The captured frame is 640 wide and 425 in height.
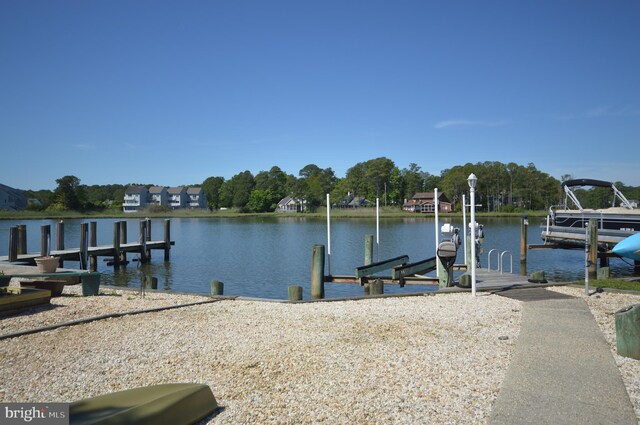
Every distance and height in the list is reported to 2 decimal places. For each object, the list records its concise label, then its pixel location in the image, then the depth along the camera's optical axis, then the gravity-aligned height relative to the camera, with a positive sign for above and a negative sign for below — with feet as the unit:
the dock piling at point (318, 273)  46.57 -6.28
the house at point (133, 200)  435.53 +11.25
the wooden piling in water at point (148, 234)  97.59 -5.24
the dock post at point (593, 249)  60.19 -5.11
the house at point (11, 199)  317.22 +9.58
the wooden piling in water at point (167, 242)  101.09 -6.85
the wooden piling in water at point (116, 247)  88.63 -6.84
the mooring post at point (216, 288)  43.96 -7.35
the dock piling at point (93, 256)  82.33 -8.03
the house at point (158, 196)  453.99 +15.68
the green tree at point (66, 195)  327.47 +12.14
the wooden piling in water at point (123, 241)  92.43 -6.32
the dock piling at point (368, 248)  62.95 -5.06
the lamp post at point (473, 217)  36.87 -0.48
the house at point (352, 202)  378.53 +7.88
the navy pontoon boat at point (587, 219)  79.36 -2.12
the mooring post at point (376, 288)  44.09 -7.37
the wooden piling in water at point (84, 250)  79.20 -6.74
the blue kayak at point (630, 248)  34.86 -2.83
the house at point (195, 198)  475.72 +14.26
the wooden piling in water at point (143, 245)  95.64 -6.97
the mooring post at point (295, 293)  40.19 -7.19
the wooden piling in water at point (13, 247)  67.67 -5.16
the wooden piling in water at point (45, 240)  73.20 -4.48
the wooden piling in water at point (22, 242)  74.38 -4.98
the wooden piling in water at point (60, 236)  82.02 -4.32
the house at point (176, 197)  463.01 +14.84
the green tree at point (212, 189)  484.87 +24.13
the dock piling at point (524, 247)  80.84 -6.41
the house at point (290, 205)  392.27 +5.83
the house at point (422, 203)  349.00 +6.40
